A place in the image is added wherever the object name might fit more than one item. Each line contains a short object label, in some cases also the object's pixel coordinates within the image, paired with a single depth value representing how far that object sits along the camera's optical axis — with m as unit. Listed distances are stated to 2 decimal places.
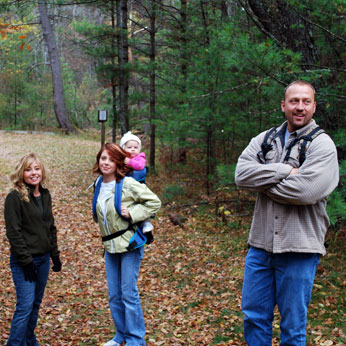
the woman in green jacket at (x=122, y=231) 3.51
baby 3.64
